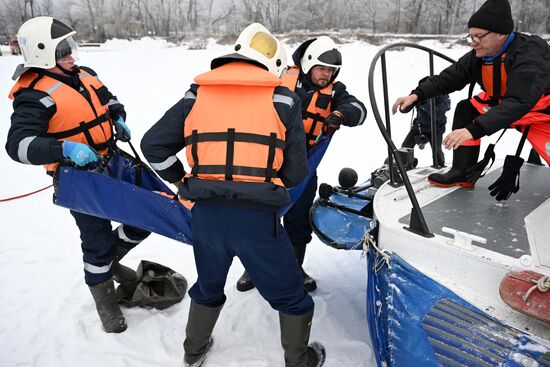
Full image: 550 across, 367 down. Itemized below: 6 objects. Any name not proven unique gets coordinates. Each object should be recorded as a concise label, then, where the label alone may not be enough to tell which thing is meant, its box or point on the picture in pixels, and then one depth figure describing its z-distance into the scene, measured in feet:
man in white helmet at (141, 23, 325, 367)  5.74
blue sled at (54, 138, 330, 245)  7.66
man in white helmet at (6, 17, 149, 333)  7.09
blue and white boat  4.80
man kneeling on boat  6.65
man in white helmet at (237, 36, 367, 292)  8.89
